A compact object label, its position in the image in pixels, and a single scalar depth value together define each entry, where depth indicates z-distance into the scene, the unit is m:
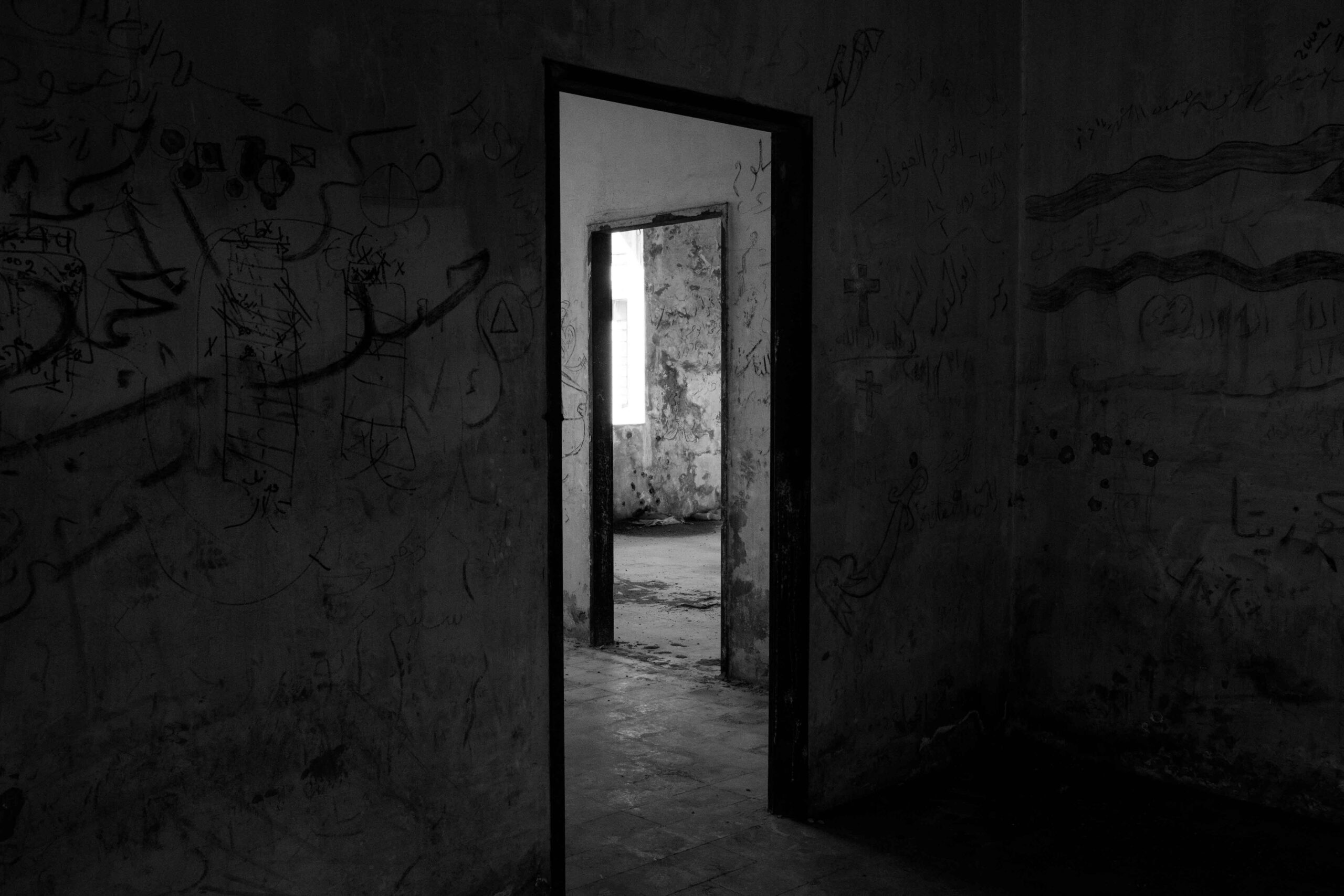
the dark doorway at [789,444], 3.76
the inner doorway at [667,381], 10.89
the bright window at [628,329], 10.87
